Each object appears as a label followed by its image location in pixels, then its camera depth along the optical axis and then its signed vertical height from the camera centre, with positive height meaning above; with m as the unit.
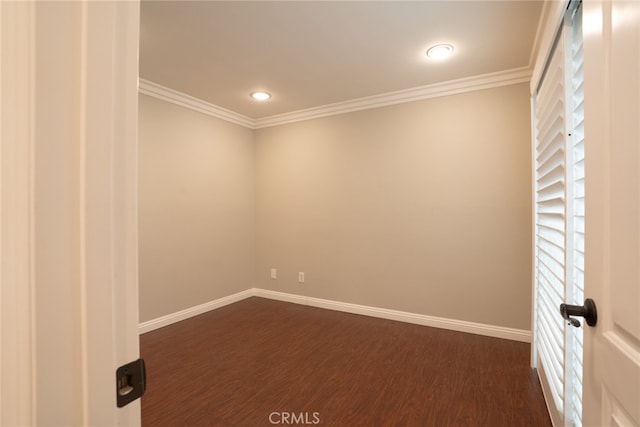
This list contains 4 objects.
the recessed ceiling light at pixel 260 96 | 3.33 +1.28
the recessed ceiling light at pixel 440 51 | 2.40 +1.29
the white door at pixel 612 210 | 0.65 +0.00
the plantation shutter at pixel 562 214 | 1.28 -0.01
